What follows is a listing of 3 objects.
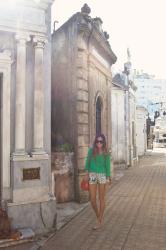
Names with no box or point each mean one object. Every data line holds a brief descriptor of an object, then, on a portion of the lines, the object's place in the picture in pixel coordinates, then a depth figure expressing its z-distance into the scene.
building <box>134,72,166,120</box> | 90.44
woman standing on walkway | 6.11
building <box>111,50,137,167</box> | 17.31
